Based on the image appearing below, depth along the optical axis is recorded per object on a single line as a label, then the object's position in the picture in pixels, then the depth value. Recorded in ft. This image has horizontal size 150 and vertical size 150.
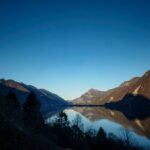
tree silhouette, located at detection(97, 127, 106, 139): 104.65
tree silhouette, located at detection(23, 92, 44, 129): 91.06
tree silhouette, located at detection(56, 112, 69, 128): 126.40
